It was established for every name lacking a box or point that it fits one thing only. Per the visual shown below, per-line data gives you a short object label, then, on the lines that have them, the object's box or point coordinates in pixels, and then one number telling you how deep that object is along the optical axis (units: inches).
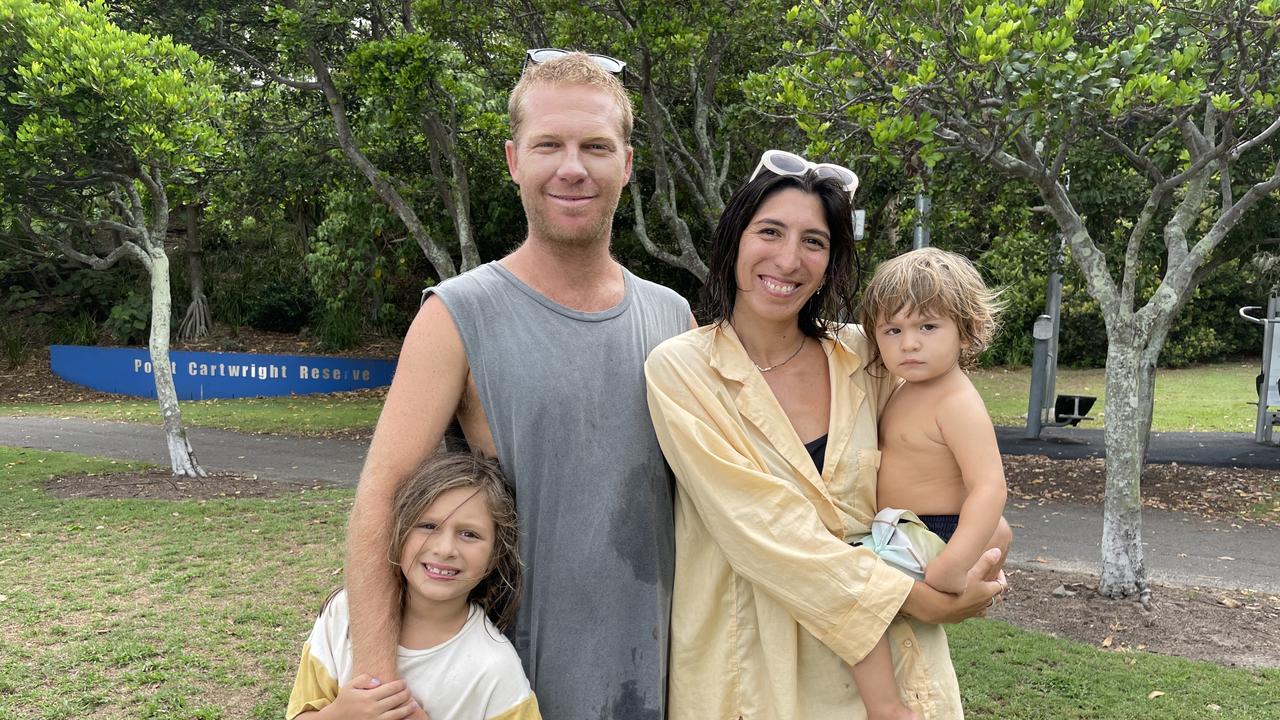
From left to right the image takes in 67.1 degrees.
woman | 75.6
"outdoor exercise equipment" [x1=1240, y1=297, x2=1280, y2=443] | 554.9
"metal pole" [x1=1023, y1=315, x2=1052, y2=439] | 557.9
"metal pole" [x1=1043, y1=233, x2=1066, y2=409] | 508.7
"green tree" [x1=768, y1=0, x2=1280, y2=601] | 219.6
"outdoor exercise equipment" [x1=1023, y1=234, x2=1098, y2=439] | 563.5
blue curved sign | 847.1
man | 79.7
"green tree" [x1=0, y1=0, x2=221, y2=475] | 357.7
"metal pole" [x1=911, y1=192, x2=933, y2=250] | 407.2
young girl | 77.6
